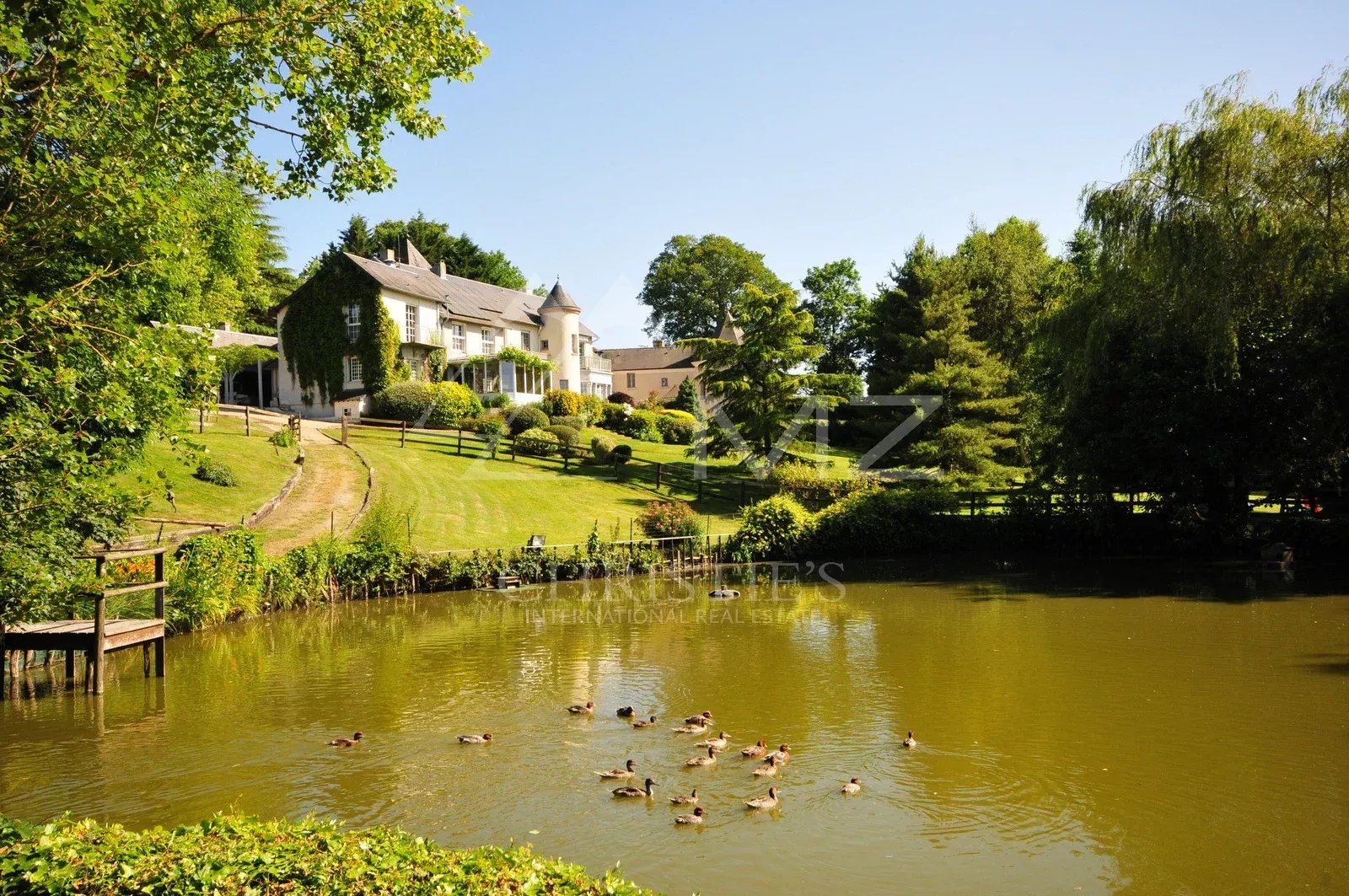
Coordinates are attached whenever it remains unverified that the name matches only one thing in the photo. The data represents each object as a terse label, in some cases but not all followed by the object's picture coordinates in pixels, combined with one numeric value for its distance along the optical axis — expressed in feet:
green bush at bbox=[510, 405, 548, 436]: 160.04
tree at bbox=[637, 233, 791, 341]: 312.50
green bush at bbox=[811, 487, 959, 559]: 108.27
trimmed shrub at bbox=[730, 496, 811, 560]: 104.63
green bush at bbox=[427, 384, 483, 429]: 160.56
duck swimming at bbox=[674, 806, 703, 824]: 32.76
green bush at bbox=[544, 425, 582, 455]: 148.25
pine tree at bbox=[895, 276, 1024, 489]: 136.46
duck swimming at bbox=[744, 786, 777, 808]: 34.12
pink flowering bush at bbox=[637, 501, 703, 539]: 101.08
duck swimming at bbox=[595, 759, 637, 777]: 36.94
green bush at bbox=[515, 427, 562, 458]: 146.41
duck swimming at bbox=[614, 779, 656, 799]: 35.12
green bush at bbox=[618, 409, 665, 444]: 190.08
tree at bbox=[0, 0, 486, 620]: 32.81
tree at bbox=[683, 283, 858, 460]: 142.00
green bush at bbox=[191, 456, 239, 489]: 100.01
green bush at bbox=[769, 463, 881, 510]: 117.91
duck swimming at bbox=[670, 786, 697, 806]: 34.24
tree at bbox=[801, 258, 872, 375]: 237.66
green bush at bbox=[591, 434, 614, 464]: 149.59
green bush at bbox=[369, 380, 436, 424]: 159.74
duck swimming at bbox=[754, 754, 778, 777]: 37.04
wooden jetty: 47.62
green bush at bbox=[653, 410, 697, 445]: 195.42
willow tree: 85.35
